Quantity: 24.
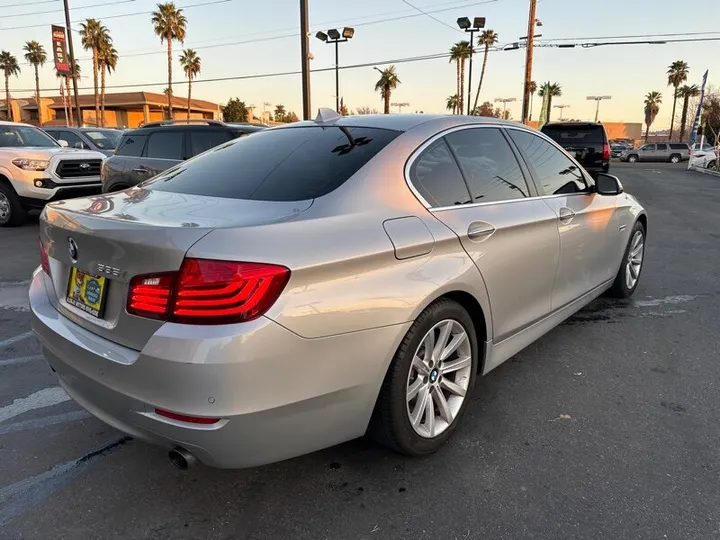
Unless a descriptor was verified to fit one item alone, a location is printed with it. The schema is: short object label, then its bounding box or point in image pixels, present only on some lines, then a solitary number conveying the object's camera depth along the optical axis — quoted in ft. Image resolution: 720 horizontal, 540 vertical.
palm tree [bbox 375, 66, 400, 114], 182.09
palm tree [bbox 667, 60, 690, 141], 225.56
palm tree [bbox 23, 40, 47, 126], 210.38
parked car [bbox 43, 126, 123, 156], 44.73
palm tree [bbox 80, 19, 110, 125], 142.82
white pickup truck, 28.76
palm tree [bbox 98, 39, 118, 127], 147.84
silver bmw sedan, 6.06
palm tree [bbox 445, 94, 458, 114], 233.14
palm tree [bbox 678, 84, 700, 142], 214.44
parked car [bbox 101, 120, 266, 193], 25.76
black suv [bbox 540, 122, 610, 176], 43.57
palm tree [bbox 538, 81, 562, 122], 294.27
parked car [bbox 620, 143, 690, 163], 134.00
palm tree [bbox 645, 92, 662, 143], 265.34
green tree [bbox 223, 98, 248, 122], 217.36
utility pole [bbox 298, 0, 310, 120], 47.15
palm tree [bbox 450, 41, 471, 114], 146.82
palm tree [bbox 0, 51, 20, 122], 219.51
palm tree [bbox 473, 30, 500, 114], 158.92
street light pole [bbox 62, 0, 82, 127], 72.64
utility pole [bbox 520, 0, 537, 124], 84.74
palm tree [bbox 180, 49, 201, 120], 175.01
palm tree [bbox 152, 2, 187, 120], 140.46
